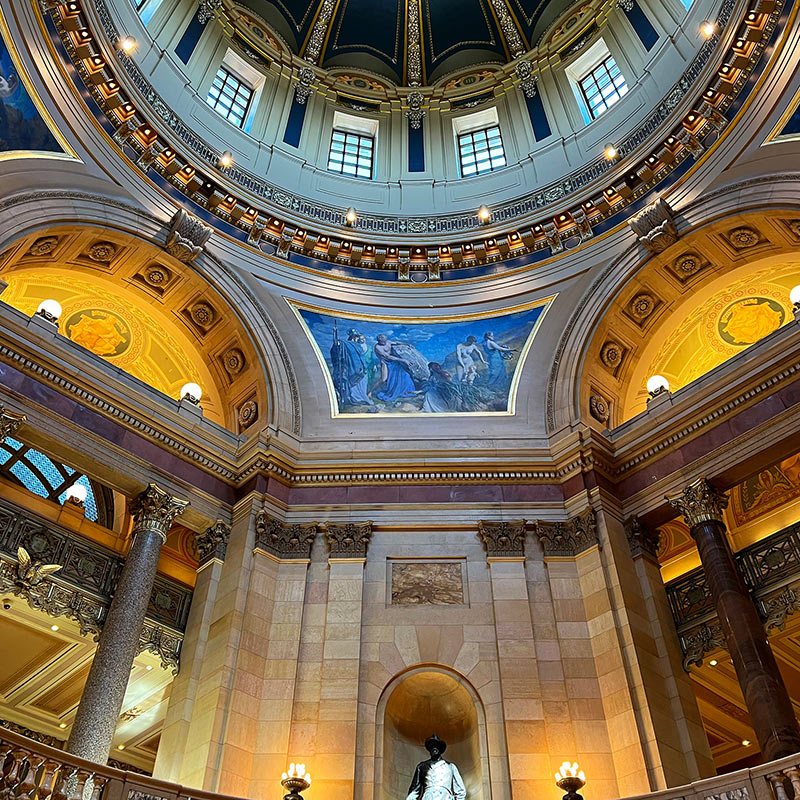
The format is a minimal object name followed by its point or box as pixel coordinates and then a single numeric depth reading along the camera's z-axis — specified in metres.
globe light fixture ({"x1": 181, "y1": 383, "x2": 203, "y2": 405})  16.61
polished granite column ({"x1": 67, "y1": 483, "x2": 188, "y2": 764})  11.30
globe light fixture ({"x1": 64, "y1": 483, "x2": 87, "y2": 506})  13.70
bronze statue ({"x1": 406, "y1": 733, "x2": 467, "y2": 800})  11.40
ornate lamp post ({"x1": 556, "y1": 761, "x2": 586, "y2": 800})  10.19
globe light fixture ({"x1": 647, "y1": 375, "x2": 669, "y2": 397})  16.20
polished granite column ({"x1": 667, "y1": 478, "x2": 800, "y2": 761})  11.10
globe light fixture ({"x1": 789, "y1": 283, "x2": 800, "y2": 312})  15.01
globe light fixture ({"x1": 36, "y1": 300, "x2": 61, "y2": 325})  14.42
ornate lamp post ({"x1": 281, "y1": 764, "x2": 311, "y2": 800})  10.42
